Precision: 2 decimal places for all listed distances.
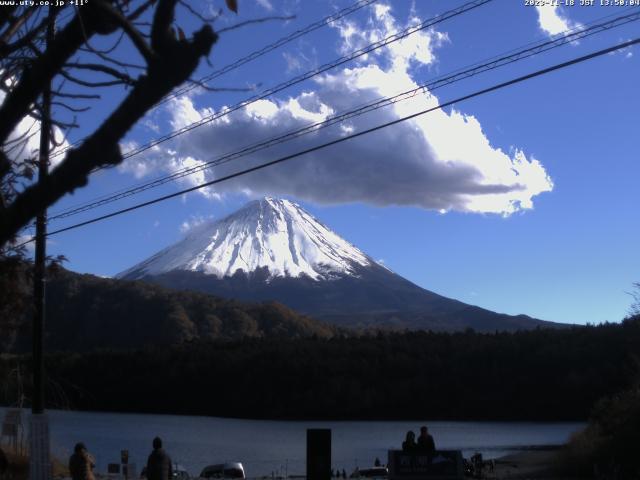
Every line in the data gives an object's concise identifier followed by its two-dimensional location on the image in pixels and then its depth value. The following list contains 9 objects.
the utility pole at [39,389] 15.81
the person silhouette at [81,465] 14.87
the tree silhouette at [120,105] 4.57
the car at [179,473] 28.12
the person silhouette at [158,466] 13.67
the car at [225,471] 33.16
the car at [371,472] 36.86
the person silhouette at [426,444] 16.20
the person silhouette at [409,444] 16.36
